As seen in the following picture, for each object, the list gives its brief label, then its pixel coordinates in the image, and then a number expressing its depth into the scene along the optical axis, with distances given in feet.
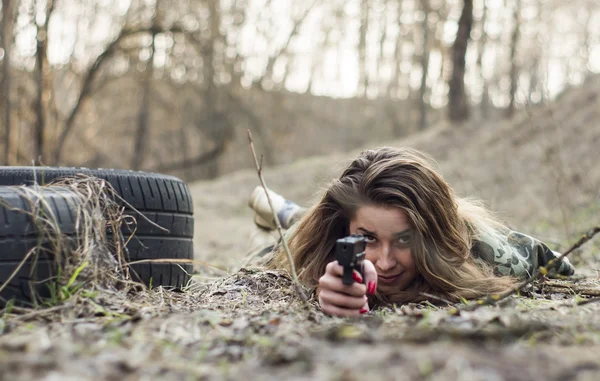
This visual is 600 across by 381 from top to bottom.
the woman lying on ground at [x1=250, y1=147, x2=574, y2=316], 10.85
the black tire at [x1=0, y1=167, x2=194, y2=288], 11.26
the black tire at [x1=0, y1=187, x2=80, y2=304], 8.56
